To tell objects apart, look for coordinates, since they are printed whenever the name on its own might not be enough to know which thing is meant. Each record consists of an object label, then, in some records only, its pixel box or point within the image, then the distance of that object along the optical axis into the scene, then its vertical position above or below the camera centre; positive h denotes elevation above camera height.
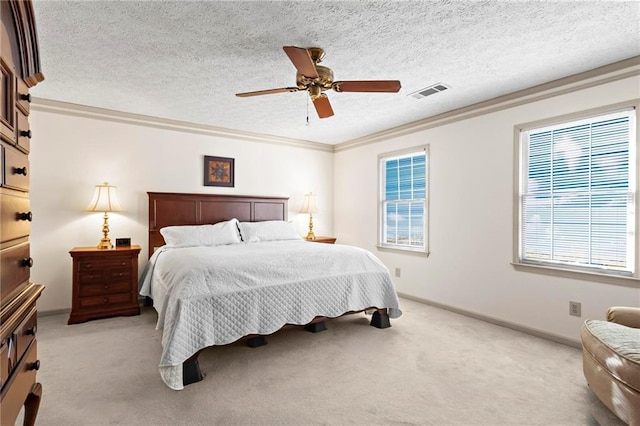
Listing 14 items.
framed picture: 4.81 +0.58
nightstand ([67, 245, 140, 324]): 3.59 -0.80
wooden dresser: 1.12 -0.03
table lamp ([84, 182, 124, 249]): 3.82 +0.08
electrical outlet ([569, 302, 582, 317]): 3.00 -0.86
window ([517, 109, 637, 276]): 2.80 +0.17
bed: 2.39 -0.62
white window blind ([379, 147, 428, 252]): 4.62 +0.18
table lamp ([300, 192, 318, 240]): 5.53 +0.09
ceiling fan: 2.48 +0.97
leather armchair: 1.70 -0.81
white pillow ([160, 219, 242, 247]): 4.04 -0.30
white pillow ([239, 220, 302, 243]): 4.53 -0.27
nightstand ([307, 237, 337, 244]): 5.35 -0.45
